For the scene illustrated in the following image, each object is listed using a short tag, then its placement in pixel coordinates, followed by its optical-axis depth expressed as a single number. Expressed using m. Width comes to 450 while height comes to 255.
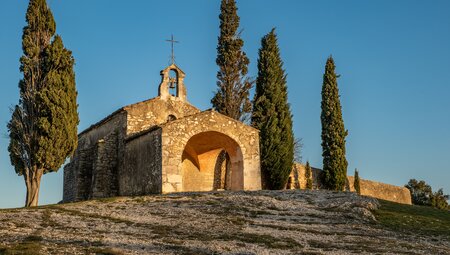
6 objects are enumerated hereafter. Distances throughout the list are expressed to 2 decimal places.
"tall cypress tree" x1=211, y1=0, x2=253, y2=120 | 43.53
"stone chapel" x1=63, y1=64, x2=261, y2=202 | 31.53
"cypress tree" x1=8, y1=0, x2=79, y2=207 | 31.12
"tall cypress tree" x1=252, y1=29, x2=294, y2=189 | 41.00
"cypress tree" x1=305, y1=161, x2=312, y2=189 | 46.97
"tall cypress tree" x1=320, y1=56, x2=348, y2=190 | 46.53
